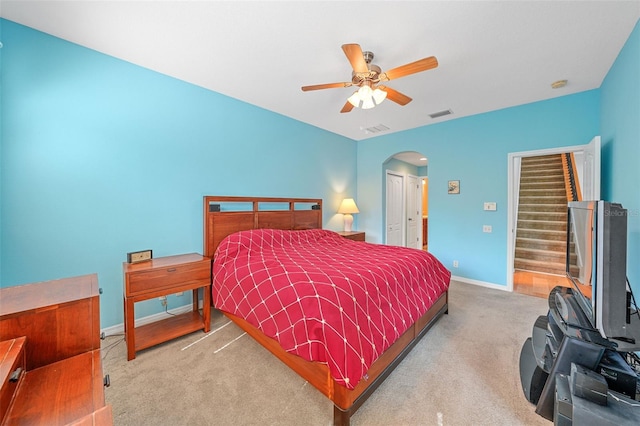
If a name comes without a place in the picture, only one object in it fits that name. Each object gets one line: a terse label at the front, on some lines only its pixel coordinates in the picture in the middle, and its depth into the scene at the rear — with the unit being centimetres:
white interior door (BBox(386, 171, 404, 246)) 532
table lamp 470
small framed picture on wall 405
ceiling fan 184
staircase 462
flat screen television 103
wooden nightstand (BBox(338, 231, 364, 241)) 427
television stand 96
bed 141
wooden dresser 82
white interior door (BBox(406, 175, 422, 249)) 609
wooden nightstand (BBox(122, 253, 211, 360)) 199
